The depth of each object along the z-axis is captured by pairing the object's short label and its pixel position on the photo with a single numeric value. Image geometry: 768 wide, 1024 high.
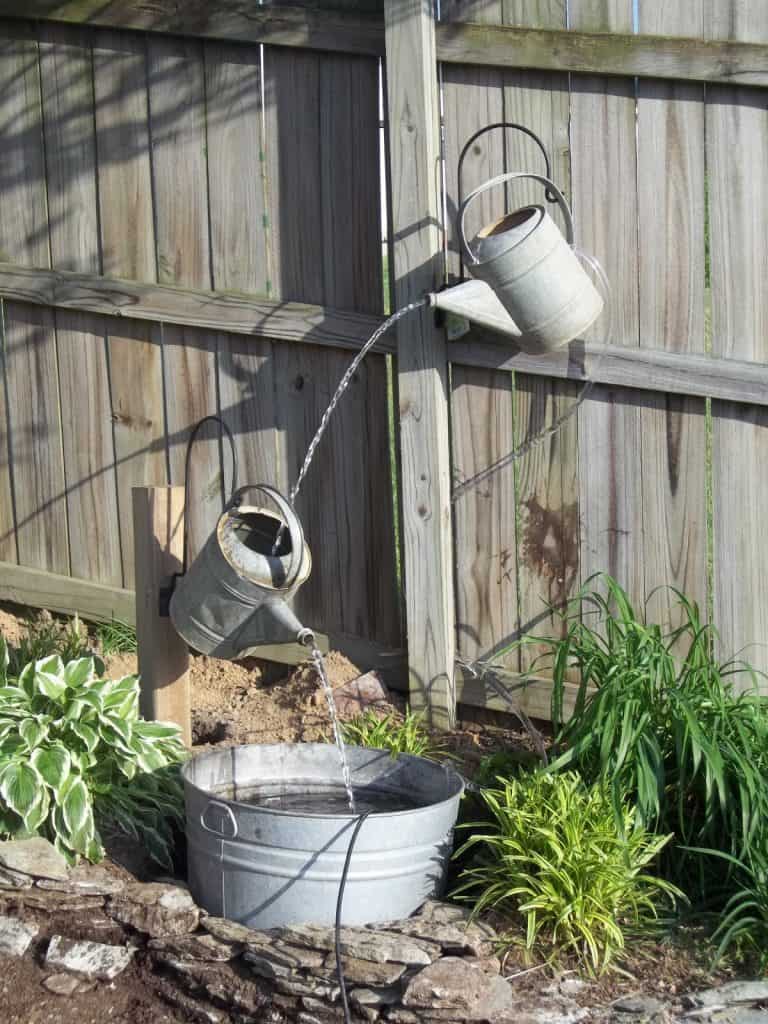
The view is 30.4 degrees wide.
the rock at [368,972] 3.03
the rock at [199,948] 3.20
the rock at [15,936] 3.31
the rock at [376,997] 3.01
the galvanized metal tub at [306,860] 3.17
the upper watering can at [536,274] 3.67
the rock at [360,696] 4.26
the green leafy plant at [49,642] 4.75
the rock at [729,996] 3.03
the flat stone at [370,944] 3.08
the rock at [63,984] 3.19
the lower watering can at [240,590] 3.54
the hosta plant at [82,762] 3.52
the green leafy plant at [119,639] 4.93
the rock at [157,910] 3.31
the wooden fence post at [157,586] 4.02
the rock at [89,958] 3.23
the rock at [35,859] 3.43
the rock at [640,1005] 3.01
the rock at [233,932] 3.21
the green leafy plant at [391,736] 3.95
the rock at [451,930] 3.17
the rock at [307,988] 3.03
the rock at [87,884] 3.42
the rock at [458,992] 2.94
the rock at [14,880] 3.43
